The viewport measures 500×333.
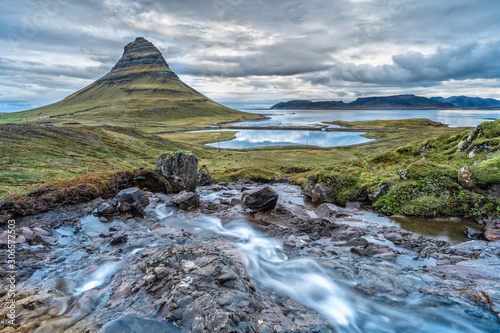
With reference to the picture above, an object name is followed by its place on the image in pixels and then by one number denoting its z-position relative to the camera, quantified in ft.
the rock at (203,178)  96.84
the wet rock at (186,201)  61.67
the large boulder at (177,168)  77.82
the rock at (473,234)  41.29
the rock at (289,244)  42.38
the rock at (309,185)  73.15
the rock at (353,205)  61.95
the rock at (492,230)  39.45
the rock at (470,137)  80.30
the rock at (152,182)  75.29
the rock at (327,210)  56.65
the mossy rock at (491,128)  76.84
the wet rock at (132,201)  54.24
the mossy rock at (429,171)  56.75
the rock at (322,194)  67.51
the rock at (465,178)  52.54
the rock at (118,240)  40.63
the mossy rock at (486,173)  50.17
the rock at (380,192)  61.11
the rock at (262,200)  59.57
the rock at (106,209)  52.65
